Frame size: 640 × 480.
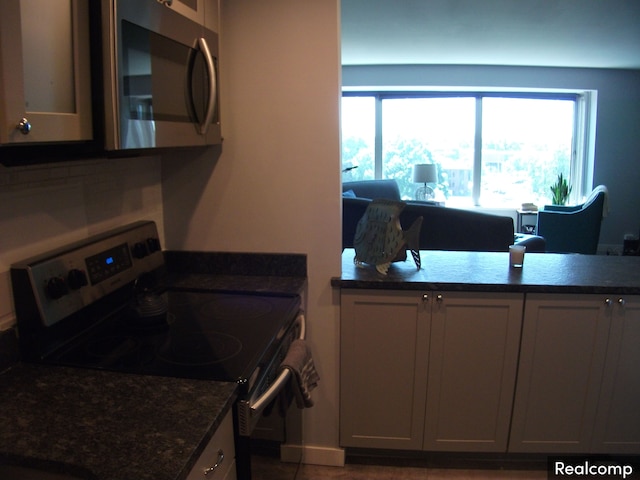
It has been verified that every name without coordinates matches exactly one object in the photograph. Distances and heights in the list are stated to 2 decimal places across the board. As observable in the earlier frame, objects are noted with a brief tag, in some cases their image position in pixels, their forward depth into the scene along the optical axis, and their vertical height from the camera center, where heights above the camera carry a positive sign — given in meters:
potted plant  6.88 -0.29
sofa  3.59 -0.41
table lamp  6.79 -0.08
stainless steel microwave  1.21 +0.23
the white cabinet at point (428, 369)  2.10 -0.81
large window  7.05 +0.35
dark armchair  5.74 -0.62
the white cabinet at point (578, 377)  2.07 -0.82
